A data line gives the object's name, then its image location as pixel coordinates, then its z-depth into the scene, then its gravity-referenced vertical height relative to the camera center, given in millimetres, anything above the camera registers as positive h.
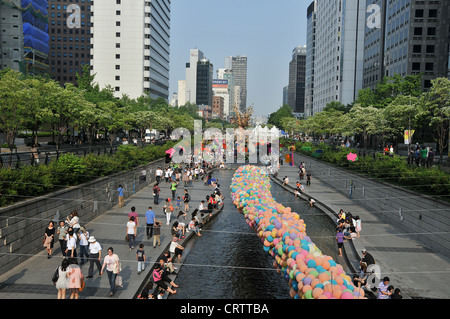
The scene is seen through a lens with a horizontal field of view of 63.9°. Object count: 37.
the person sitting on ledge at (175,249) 15805 -5016
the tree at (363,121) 40562 +2169
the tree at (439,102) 27047 +3033
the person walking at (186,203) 24812 -4711
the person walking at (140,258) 13719 -4721
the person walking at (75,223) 15852 -4041
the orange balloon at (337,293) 8070 -3451
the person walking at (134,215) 16872 -3864
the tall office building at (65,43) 138250 +33936
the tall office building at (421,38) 64188 +18812
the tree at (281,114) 152750 +9917
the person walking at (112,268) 11891 -4456
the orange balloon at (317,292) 8336 -3571
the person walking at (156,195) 26953 -4603
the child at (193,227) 20336 -5221
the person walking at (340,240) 17812 -4998
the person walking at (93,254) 13180 -4458
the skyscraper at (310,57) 159125 +36593
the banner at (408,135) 29109 +433
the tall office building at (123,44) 103625 +25874
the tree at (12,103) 23859 +1827
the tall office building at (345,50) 112500 +28397
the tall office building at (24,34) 89188 +25202
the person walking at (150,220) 18153 -4374
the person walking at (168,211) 21403 -4585
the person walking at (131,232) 16156 -4459
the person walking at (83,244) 14305 -4460
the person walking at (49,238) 14688 -4380
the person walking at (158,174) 34338 -3836
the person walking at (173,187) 28453 -4153
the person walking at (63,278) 10826 -4401
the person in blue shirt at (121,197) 25239 -4542
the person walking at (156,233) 17172 -4720
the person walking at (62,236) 14914 -4346
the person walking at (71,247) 13711 -4378
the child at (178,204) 25169 -4992
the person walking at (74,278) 10922 -4436
